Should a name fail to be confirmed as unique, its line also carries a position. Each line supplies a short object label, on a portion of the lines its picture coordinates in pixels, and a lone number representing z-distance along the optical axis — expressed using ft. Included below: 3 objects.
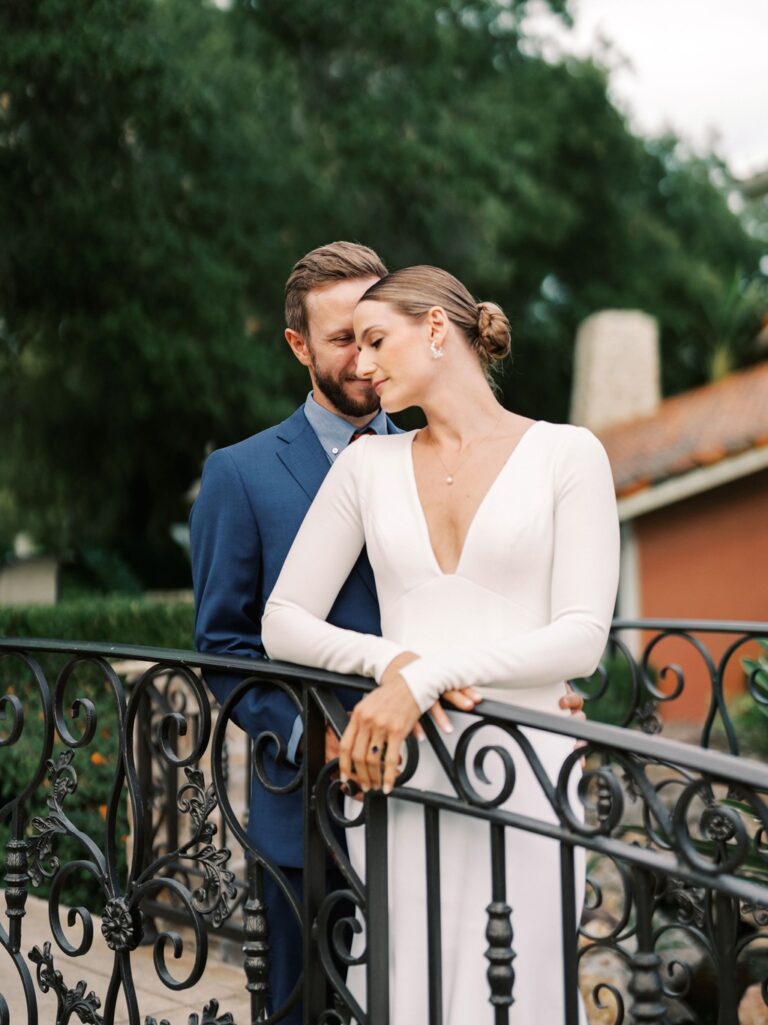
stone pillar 65.46
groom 8.49
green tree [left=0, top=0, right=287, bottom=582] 37.17
